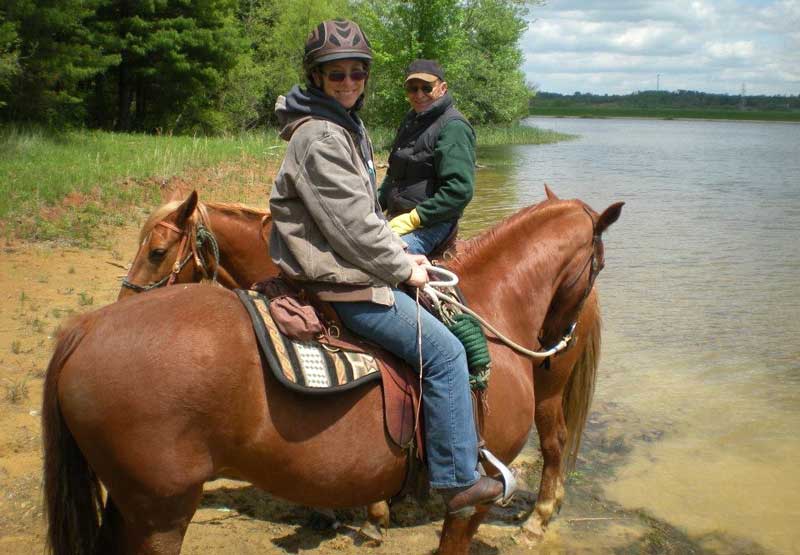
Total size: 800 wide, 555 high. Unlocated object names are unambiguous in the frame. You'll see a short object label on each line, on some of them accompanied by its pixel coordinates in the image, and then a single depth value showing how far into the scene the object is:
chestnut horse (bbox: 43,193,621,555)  2.62
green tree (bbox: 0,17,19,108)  15.33
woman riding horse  2.85
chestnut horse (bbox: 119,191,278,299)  4.78
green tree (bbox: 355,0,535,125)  38.34
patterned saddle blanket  2.85
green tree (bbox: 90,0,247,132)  29.62
